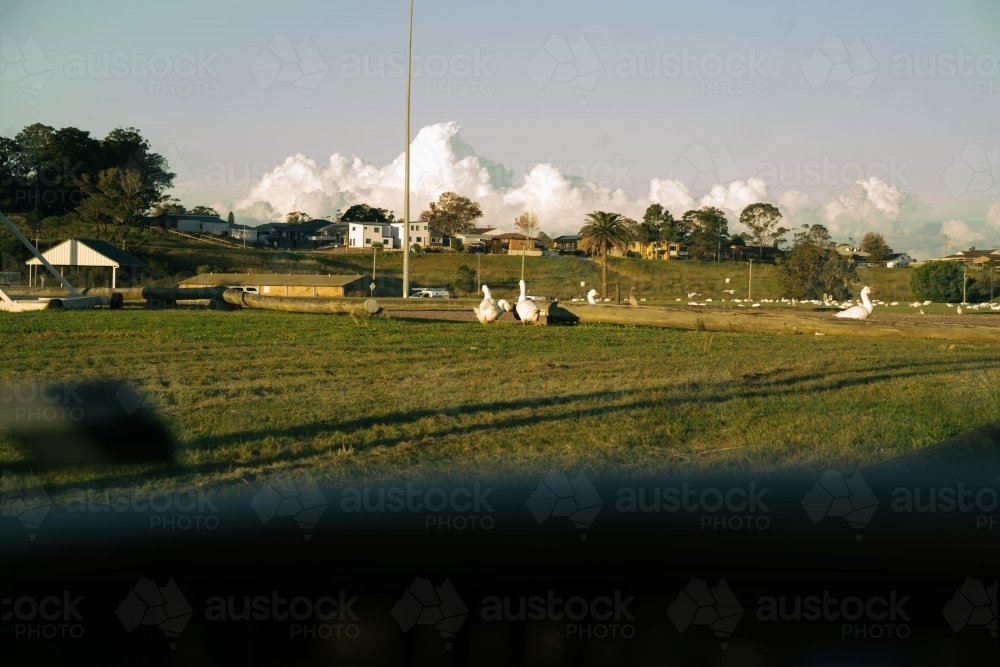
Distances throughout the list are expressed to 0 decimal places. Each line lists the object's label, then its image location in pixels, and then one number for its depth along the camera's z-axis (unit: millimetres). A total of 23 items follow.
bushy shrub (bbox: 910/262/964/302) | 67062
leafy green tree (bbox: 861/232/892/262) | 104069
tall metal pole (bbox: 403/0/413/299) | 33031
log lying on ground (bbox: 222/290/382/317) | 24484
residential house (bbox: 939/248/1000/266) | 79438
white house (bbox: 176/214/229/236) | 102250
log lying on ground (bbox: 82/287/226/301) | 30181
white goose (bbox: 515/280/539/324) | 23234
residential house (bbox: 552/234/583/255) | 117644
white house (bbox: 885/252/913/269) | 110025
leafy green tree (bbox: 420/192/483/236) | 116250
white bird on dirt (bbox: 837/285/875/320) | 24141
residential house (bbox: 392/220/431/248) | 113188
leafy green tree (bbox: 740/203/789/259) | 94938
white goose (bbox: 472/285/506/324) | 23172
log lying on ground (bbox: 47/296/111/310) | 27109
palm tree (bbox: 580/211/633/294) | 73750
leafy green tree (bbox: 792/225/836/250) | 75312
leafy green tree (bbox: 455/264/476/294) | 67938
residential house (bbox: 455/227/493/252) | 111562
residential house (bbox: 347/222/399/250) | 109988
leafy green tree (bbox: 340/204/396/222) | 124000
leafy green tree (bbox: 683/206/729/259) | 105875
